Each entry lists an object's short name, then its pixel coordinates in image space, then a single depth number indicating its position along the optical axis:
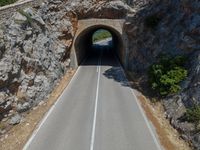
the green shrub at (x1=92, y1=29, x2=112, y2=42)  96.88
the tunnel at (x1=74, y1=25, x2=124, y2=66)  45.50
